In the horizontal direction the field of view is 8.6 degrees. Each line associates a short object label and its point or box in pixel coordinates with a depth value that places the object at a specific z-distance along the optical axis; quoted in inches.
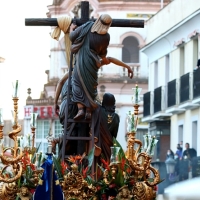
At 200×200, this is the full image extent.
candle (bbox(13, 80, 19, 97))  605.3
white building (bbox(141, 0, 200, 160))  1642.5
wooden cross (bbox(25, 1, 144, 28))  627.9
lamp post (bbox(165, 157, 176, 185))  1373.5
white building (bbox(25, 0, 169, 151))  2859.3
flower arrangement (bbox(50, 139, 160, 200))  575.2
